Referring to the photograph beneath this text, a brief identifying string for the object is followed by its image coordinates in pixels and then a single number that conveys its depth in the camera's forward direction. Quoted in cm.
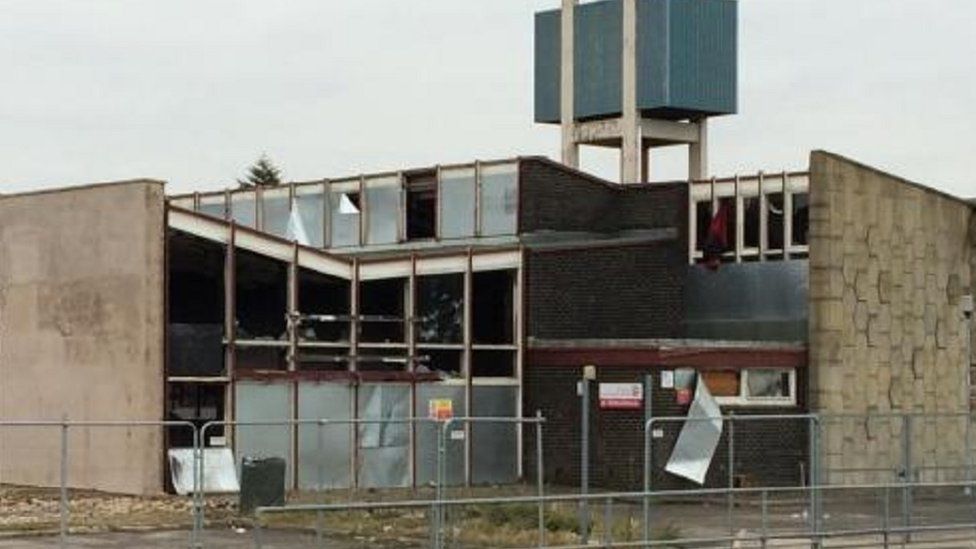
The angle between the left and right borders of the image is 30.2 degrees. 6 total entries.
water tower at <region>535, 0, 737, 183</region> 5100
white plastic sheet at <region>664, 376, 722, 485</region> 3409
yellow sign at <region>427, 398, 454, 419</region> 3538
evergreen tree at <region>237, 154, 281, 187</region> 10412
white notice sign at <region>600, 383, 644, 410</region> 3453
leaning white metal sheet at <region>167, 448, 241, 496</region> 2984
